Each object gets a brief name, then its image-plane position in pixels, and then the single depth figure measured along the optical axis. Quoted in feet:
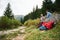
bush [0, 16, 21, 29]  16.32
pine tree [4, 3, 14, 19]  38.68
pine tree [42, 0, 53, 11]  29.36
